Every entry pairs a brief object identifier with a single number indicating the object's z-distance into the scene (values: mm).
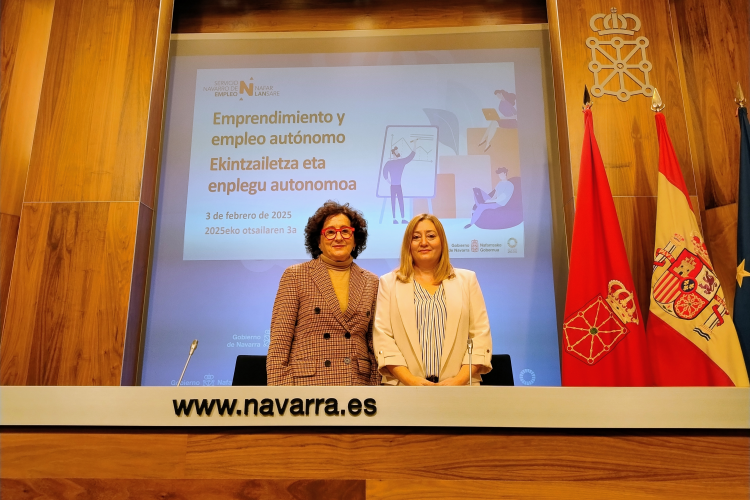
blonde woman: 2355
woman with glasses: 2385
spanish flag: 2727
